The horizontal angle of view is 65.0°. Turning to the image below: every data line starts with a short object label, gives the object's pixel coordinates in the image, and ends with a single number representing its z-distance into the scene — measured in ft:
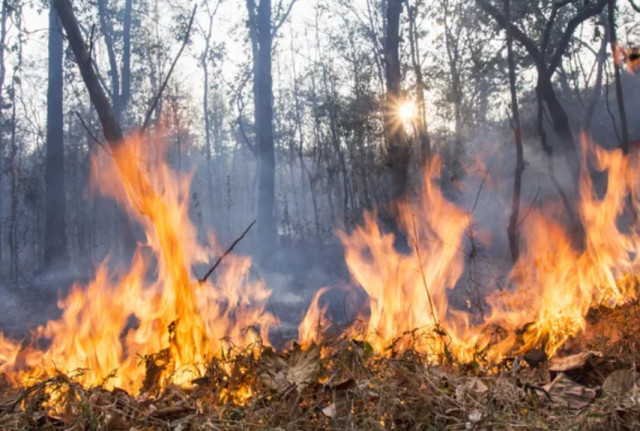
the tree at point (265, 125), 55.04
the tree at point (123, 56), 67.26
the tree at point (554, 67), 25.79
